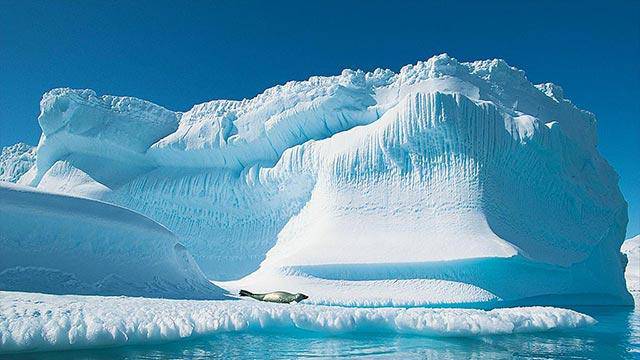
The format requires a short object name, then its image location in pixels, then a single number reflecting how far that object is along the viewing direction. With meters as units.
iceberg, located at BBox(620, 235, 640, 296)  28.87
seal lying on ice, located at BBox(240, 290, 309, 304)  9.27
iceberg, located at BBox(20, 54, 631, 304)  13.69
